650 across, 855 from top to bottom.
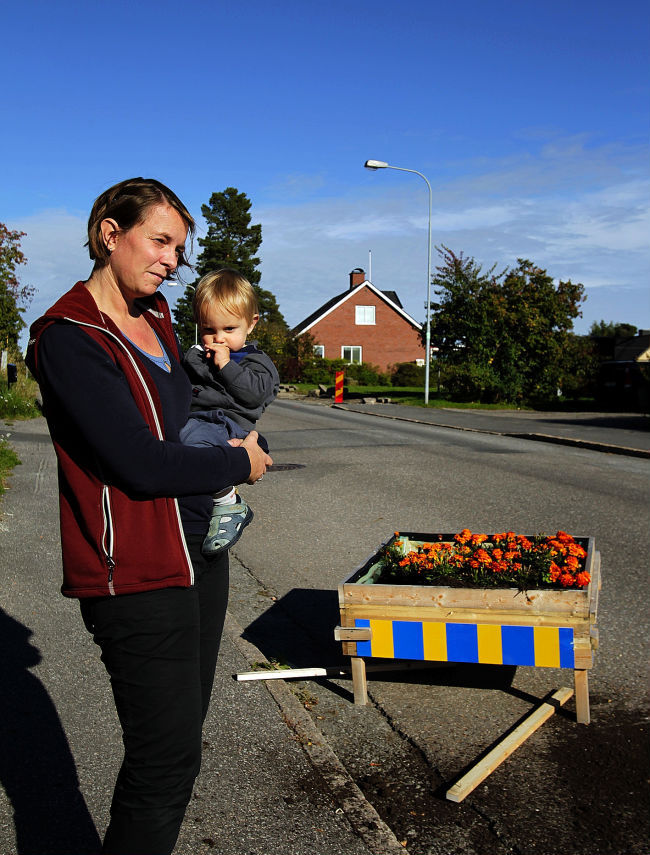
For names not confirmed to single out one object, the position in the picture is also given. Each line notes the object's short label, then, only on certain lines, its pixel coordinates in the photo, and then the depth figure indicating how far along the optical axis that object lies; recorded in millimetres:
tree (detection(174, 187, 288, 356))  77312
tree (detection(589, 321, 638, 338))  100750
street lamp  33469
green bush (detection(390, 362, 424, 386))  55188
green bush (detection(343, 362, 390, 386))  57253
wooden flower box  3998
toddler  2842
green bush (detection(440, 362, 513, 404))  33094
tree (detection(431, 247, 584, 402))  33000
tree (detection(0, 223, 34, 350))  28578
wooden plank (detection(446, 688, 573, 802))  3412
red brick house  64688
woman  1971
